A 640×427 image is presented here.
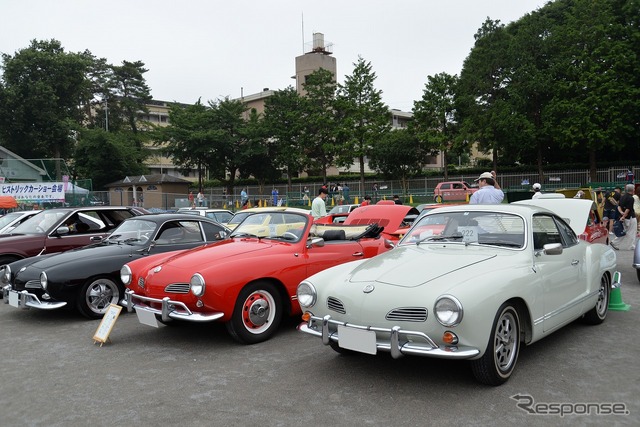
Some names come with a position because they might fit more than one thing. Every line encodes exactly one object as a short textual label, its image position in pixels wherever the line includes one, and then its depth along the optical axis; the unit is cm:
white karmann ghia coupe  383
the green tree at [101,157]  4703
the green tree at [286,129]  4503
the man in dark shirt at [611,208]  1555
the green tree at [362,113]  3972
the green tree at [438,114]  3866
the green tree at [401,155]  4266
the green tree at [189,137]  4412
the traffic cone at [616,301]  660
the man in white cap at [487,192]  802
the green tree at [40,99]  4569
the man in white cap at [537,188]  1228
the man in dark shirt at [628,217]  1195
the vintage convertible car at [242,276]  535
